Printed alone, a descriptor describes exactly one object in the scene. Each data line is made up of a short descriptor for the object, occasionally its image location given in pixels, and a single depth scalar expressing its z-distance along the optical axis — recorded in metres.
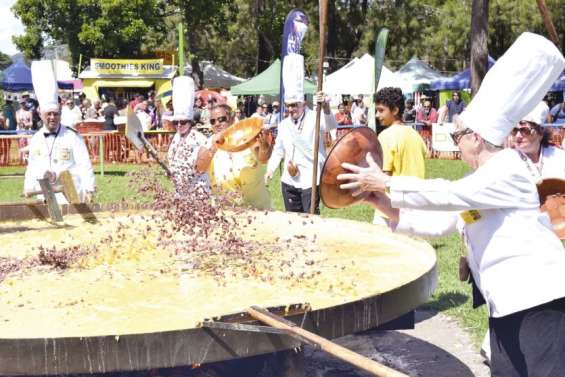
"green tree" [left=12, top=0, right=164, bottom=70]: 39.75
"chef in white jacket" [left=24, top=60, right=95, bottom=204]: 7.03
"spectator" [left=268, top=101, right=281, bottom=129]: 20.75
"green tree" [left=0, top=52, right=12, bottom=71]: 55.75
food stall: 35.59
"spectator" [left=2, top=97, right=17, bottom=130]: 23.18
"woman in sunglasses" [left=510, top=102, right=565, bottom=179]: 5.64
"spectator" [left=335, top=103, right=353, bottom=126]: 26.02
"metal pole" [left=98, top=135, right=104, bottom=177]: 17.91
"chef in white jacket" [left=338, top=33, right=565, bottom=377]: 3.05
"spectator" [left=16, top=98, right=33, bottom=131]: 22.28
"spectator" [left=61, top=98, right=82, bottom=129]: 17.30
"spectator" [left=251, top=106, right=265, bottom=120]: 26.36
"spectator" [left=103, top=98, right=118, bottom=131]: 22.00
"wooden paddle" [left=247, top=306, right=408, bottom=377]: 2.42
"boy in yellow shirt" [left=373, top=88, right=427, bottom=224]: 6.50
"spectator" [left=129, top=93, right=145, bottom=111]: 24.94
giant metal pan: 2.79
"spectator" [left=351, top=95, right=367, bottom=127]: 25.61
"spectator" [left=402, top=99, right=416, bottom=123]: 28.79
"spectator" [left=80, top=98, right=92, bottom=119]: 25.90
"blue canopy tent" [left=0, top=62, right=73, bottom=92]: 31.02
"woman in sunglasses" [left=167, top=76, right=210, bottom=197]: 6.40
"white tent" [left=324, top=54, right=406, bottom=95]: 27.59
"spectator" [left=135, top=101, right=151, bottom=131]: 21.78
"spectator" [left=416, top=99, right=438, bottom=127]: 25.46
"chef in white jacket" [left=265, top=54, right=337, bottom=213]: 7.72
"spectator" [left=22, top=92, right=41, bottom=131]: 23.19
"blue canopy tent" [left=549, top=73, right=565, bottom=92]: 28.81
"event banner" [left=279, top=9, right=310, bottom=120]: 7.96
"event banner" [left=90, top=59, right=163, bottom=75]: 35.59
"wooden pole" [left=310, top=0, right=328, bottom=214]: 6.21
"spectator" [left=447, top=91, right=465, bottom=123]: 22.31
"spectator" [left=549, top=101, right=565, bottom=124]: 21.72
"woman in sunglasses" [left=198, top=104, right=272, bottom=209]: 6.39
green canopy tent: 27.56
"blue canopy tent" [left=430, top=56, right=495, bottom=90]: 28.48
